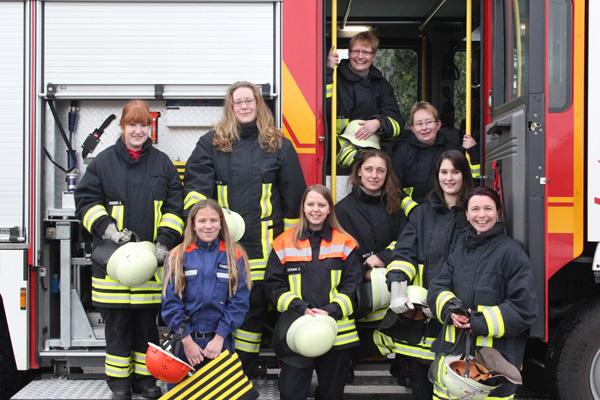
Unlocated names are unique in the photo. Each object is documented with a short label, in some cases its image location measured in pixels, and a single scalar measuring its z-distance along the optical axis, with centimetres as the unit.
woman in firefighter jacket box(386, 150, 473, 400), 334
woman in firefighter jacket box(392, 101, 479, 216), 416
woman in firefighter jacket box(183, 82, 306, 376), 369
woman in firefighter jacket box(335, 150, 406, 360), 380
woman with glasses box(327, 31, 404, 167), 438
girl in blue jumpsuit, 329
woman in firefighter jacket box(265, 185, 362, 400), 346
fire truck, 372
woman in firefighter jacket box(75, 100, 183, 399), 360
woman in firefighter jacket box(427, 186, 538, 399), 296
